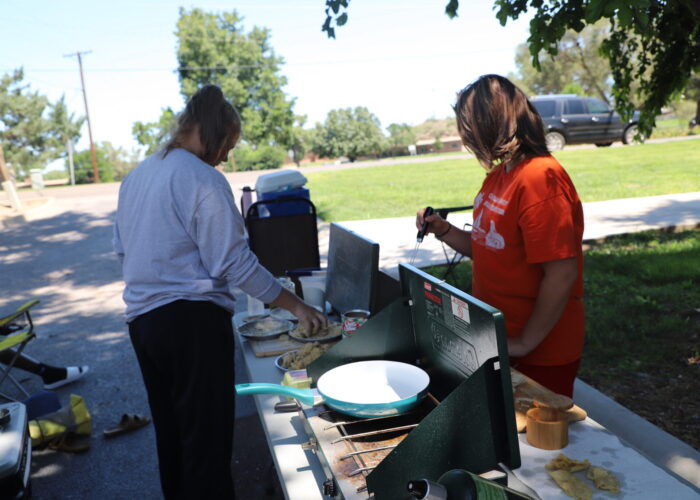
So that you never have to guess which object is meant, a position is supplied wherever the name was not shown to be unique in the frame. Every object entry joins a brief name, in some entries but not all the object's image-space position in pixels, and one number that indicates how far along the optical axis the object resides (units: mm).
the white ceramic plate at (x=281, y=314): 2753
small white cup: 2854
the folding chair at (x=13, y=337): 4020
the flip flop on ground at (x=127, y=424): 3902
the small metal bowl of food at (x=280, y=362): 2094
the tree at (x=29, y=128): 38688
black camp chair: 3912
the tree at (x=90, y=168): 39312
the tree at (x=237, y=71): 42719
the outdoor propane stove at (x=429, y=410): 1129
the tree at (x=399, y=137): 72312
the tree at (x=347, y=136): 68188
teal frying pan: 1418
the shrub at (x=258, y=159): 39625
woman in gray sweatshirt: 2131
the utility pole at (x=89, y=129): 37344
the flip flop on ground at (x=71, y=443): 3672
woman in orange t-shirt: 1824
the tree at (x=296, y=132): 44856
